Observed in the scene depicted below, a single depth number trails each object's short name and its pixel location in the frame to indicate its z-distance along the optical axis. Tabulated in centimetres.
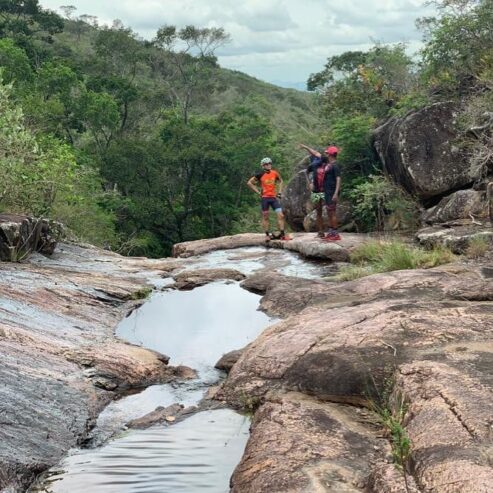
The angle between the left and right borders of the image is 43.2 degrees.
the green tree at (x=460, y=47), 1363
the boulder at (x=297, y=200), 1731
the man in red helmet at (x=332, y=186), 1128
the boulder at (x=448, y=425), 304
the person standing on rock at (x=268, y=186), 1208
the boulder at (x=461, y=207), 1217
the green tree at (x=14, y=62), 2714
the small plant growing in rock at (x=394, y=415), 349
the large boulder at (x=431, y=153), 1373
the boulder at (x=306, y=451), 347
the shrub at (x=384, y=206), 1427
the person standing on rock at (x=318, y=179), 1167
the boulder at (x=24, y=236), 962
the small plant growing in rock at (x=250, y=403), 502
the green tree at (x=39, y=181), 1081
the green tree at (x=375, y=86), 1786
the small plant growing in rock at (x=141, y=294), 895
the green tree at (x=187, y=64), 3697
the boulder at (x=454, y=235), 1027
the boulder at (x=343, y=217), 1600
